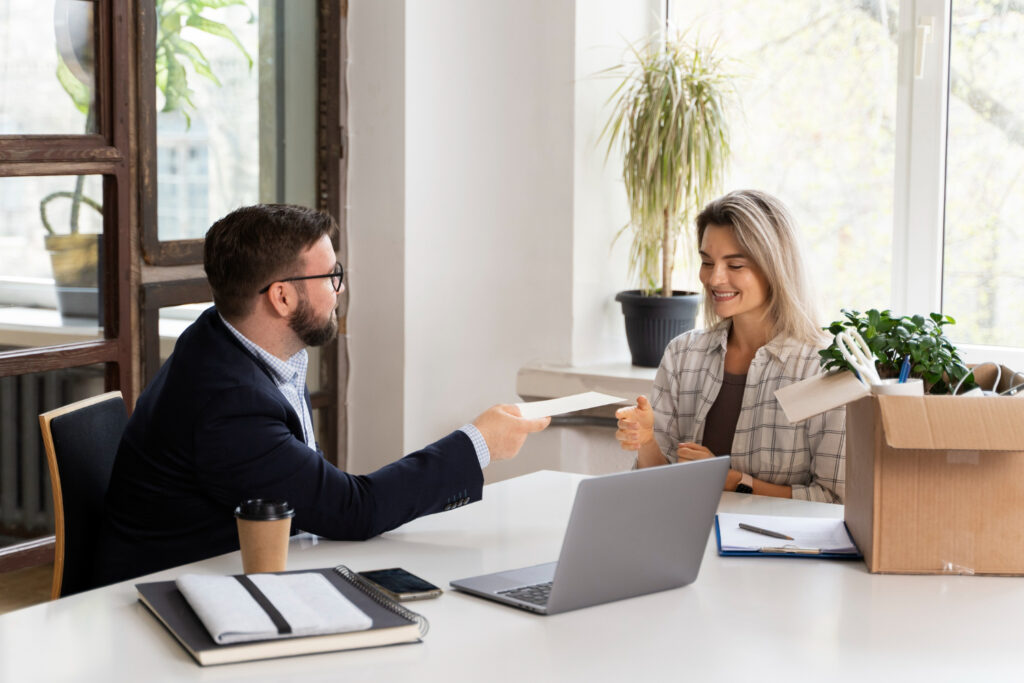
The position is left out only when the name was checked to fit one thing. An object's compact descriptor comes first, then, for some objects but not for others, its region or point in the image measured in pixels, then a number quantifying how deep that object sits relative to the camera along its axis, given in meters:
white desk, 3.26
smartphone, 3.50
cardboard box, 3.64
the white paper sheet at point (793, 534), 3.77
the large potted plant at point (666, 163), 5.53
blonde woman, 4.48
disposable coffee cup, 3.53
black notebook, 3.27
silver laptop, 3.42
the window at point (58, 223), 4.80
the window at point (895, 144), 5.45
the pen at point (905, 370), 3.71
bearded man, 3.79
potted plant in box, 3.75
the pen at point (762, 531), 3.82
